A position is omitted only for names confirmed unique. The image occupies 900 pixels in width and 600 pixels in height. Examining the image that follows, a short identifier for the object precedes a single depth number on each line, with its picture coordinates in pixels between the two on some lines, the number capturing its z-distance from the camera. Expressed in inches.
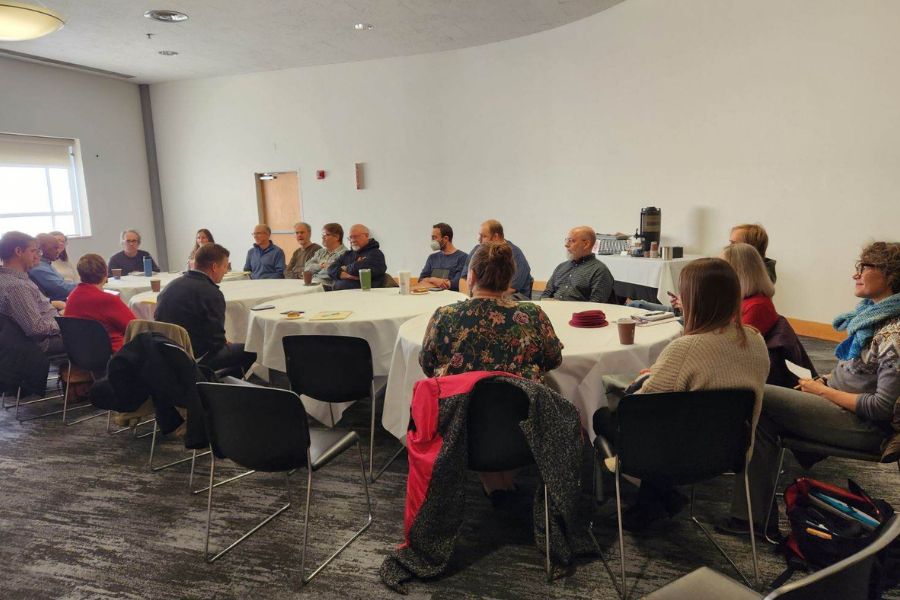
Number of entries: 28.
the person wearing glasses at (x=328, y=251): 223.8
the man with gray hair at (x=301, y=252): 256.1
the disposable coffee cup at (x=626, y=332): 100.0
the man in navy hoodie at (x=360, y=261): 209.5
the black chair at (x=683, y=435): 73.2
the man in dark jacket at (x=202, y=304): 135.9
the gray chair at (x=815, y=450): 83.1
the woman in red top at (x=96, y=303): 145.3
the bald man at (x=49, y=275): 194.4
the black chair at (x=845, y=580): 37.2
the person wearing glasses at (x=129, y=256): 254.7
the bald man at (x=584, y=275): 161.0
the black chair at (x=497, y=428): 77.4
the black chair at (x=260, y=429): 79.7
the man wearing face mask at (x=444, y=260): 207.2
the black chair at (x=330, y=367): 112.6
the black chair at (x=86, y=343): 138.1
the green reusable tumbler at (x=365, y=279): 176.8
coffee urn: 247.6
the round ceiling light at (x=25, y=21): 132.3
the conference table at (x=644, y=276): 226.8
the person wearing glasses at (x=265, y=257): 251.4
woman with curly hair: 80.7
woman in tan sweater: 76.5
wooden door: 375.6
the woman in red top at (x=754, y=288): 100.1
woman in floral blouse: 89.0
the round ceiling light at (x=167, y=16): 244.4
